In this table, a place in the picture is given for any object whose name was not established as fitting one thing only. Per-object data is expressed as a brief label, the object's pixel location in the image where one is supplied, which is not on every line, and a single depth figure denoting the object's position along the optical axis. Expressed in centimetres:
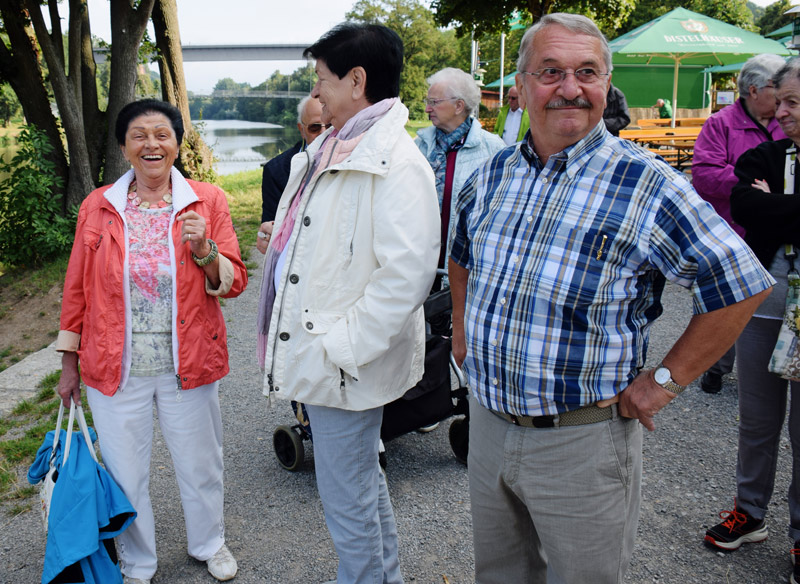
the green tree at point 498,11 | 1493
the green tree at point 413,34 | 6412
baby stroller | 347
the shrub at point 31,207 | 824
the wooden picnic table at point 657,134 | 1404
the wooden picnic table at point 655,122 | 1775
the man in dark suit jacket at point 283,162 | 390
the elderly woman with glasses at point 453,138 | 424
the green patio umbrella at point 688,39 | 1248
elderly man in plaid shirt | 171
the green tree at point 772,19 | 5300
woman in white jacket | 211
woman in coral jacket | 270
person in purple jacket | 345
